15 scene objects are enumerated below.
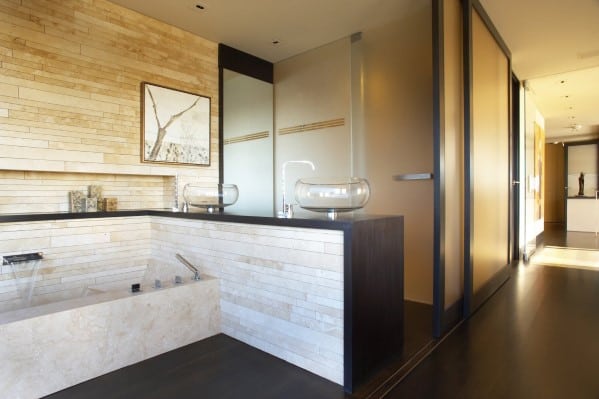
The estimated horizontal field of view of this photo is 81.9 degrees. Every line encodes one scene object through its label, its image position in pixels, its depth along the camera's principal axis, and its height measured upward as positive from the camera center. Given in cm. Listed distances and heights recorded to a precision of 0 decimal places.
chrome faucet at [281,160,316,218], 226 -7
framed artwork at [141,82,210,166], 352 +81
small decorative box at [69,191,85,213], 317 -1
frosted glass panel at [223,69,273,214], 474 +75
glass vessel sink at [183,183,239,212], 320 +6
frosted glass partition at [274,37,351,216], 408 +111
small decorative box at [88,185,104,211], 329 +6
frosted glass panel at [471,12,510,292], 318 +47
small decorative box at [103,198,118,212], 335 -3
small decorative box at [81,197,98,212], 320 -2
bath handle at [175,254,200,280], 262 -51
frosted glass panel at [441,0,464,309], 269 +38
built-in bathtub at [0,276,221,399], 178 -79
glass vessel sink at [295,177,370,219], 218 +4
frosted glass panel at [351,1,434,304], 345 +81
